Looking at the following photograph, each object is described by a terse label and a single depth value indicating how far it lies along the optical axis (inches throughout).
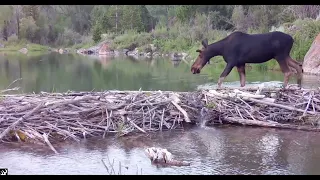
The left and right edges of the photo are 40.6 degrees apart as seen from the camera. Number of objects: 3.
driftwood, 288.8
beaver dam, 365.4
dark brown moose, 442.3
